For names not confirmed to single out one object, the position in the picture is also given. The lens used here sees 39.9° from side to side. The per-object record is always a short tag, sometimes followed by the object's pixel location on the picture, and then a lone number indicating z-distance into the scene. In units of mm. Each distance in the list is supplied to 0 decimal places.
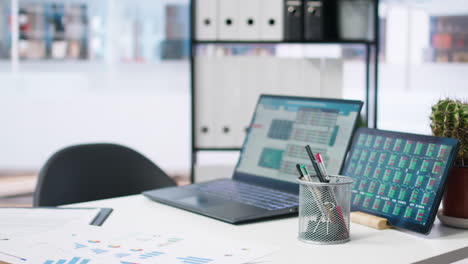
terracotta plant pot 1219
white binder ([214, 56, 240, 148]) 2785
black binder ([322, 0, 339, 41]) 2855
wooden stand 1230
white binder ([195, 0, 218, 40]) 2779
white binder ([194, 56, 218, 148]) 2803
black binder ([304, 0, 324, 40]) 2818
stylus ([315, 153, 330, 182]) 1210
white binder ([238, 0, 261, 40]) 2783
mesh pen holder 1132
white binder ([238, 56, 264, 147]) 2770
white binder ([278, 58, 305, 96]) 2770
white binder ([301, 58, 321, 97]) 2771
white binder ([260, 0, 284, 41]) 2787
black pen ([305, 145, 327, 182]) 1189
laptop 1391
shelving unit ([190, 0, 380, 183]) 2805
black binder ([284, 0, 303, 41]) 2799
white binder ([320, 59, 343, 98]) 2787
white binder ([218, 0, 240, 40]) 2773
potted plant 1226
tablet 1176
